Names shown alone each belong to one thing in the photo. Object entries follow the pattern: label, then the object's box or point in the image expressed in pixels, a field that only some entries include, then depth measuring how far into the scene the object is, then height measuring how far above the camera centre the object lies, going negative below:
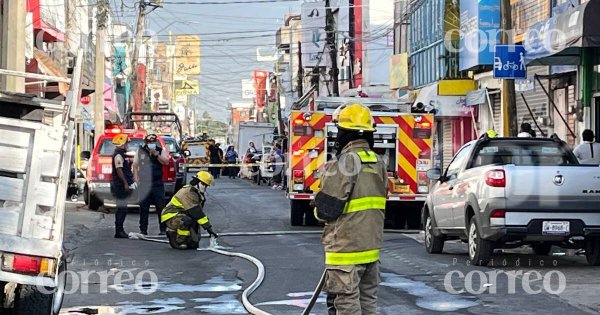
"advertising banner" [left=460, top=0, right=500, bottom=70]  28.30 +3.76
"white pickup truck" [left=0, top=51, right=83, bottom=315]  7.43 -0.28
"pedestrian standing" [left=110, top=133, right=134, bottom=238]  17.80 -0.34
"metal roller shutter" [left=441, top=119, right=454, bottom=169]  38.19 +0.88
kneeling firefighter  15.53 -0.84
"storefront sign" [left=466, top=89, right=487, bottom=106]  30.03 +2.04
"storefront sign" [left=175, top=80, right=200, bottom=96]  138.25 +10.45
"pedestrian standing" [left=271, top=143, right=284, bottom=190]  39.00 -0.19
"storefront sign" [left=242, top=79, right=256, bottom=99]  176.50 +13.24
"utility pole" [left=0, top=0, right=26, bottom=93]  21.05 +2.58
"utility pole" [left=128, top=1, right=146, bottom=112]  46.38 +5.86
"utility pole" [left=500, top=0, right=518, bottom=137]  20.48 +1.54
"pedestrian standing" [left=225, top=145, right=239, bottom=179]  49.09 +0.20
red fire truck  19.52 +0.24
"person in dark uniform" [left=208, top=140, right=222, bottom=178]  47.47 +0.29
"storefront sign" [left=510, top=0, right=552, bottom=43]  25.39 +3.97
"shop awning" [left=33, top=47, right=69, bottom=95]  27.49 +2.82
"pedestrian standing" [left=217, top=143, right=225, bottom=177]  49.52 +0.29
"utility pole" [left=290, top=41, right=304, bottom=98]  57.25 +5.12
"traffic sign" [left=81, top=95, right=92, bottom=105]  40.02 +2.55
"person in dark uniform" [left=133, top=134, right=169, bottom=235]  18.36 -0.25
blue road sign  19.91 +1.99
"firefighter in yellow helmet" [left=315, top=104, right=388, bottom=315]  6.91 -0.34
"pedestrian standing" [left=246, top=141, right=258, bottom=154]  48.55 +0.67
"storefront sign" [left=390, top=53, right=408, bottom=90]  42.91 +4.02
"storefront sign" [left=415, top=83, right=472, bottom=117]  33.91 +1.96
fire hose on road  9.28 -1.28
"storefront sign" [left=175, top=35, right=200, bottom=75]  98.16 +11.03
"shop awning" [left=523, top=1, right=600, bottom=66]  17.22 +2.34
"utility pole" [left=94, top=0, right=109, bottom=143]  34.59 +3.21
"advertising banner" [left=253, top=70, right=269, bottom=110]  137.25 +10.89
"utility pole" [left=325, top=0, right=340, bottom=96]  41.25 +6.06
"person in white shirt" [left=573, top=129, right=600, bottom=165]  17.34 +0.22
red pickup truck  24.45 -0.23
